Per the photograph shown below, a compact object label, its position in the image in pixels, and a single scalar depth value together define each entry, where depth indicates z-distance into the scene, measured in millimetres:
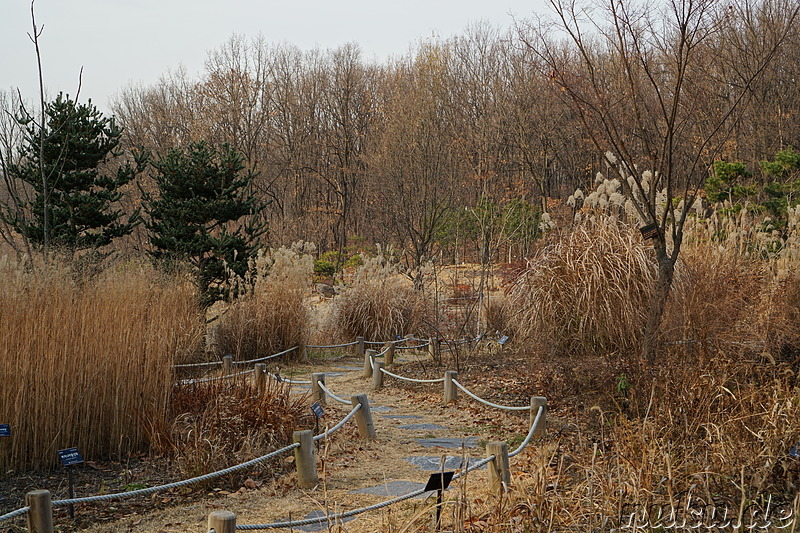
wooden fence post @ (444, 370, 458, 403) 7652
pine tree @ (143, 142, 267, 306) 11531
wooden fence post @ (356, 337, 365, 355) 11738
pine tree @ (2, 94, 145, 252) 11211
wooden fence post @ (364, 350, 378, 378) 9602
